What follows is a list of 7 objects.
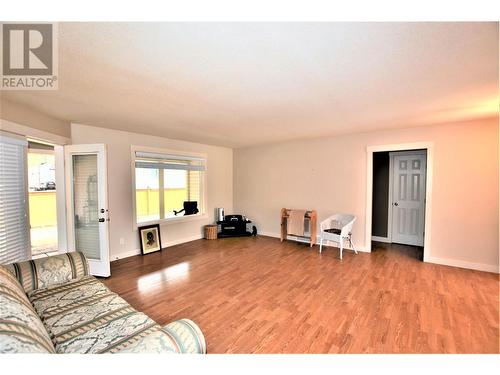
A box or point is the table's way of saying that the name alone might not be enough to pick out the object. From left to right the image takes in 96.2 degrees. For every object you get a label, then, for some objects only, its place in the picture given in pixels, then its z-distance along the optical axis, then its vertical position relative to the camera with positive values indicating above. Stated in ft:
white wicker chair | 13.41 -3.07
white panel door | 15.49 -1.19
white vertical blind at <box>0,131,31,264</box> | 7.85 -0.78
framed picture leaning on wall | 14.38 -3.80
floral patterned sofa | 3.40 -3.14
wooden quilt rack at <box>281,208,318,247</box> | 15.84 -3.05
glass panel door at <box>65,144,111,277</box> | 11.08 -1.20
